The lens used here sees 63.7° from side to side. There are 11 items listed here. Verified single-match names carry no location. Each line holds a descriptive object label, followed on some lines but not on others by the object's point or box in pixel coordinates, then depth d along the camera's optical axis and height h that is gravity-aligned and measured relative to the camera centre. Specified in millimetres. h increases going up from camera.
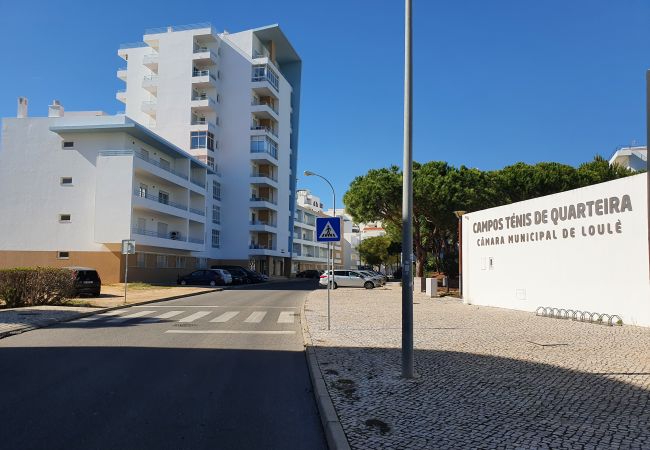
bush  18031 -702
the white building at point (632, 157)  57500 +12893
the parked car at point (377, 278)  41812 -672
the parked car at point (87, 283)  25000 -780
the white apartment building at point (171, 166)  41000 +9419
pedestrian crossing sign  12813 +993
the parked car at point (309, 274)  76250 -739
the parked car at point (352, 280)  40938 -817
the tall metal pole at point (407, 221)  7387 +712
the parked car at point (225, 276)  43156 -663
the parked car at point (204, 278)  42688 -846
